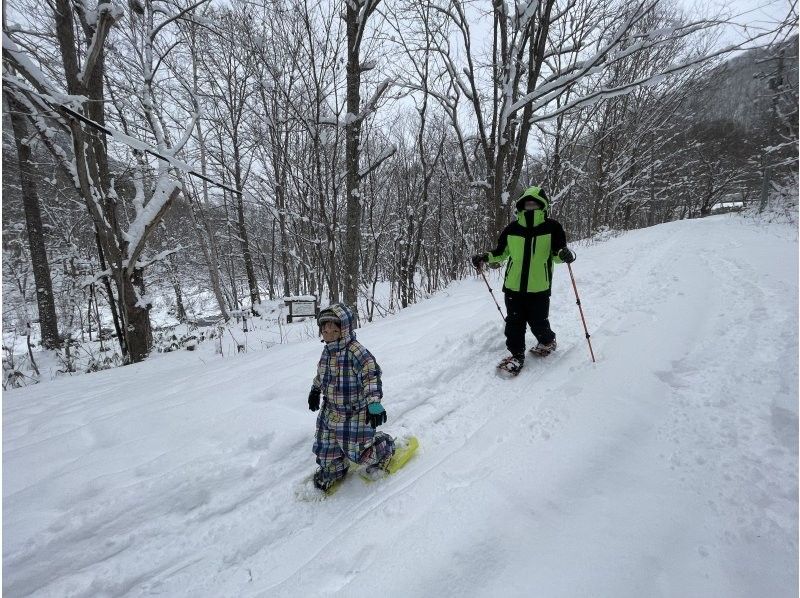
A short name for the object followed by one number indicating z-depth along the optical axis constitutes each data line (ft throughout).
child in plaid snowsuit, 7.91
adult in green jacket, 11.36
